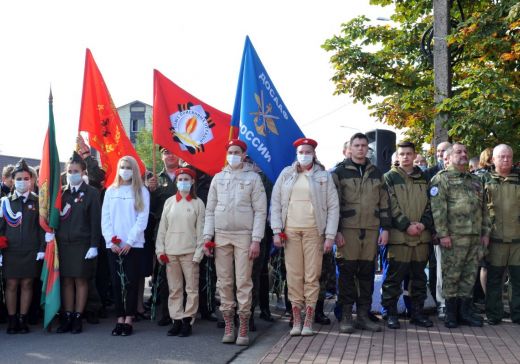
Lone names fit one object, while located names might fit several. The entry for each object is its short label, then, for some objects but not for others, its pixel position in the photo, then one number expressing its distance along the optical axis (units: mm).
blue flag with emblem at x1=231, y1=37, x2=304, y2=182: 8273
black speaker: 10203
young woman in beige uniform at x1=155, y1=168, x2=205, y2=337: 7547
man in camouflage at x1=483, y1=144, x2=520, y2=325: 8109
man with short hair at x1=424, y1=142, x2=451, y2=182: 8727
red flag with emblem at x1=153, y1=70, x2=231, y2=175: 8734
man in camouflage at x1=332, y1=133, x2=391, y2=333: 7570
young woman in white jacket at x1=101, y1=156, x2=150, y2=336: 7664
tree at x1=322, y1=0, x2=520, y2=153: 11680
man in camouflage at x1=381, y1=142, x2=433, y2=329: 7848
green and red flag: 7781
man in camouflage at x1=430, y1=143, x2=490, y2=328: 7801
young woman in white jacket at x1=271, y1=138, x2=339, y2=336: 7293
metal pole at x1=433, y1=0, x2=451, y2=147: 12422
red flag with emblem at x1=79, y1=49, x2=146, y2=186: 8977
